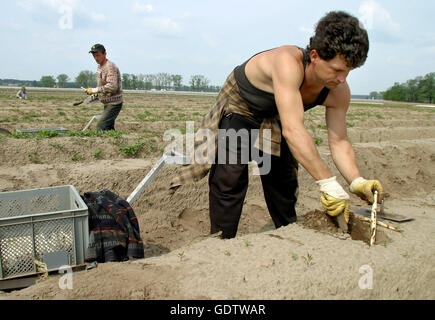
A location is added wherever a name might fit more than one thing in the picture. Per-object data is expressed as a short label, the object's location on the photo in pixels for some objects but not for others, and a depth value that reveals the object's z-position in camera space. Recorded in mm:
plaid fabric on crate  2299
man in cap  5570
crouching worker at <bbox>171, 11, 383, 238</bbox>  2201
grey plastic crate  2111
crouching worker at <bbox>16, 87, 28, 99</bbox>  19541
